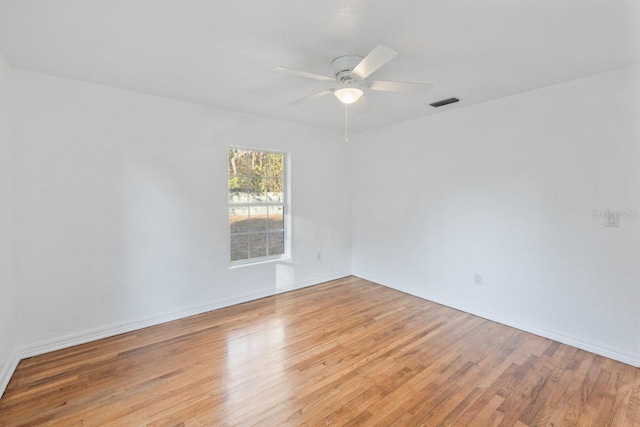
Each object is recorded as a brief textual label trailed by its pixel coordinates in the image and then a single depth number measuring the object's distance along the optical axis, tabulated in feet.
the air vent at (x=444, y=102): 10.30
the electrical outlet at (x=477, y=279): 10.96
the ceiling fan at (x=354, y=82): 6.09
